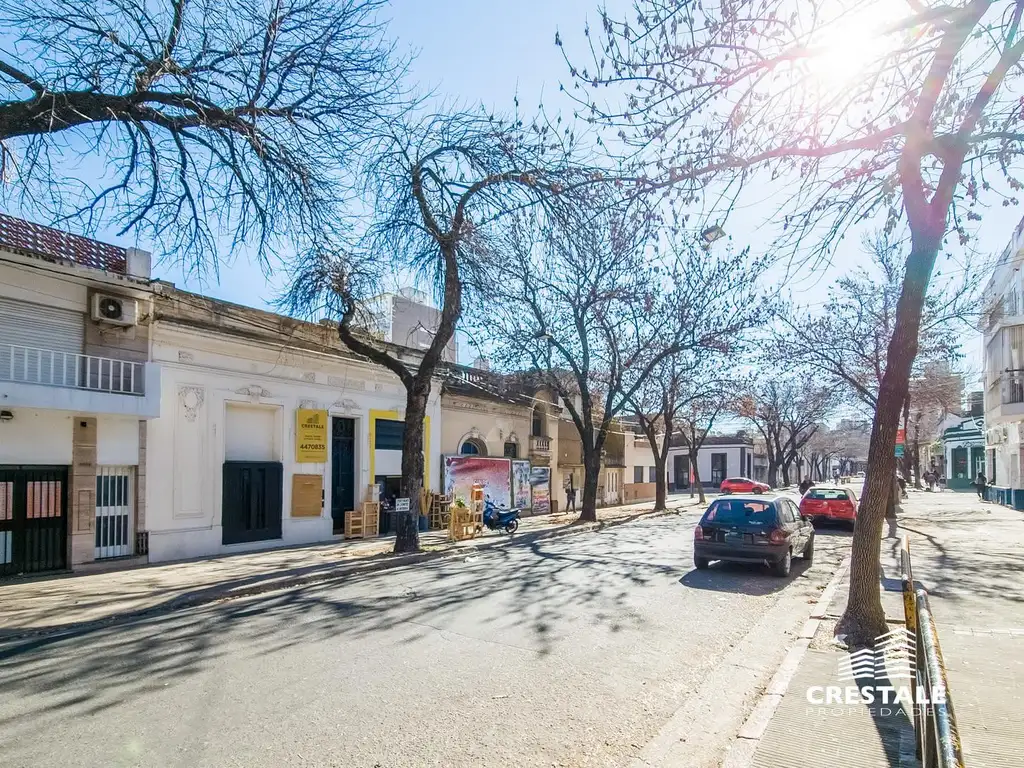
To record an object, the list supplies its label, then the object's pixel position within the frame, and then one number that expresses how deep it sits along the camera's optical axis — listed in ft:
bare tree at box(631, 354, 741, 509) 100.37
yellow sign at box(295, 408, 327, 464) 58.34
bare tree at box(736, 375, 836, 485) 130.93
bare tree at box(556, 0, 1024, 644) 22.08
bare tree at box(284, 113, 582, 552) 47.96
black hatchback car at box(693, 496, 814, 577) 38.52
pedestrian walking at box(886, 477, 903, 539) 58.13
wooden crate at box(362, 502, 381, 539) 63.05
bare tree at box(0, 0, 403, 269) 25.91
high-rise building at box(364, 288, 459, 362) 68.18
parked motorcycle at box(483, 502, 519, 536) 66.08
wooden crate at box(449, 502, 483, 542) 57.98
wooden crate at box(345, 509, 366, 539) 61.46
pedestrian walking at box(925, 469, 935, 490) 184.14
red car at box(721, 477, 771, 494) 138.82
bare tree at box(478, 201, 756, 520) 77.41
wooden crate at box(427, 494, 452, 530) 71.28
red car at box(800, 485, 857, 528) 72.69
